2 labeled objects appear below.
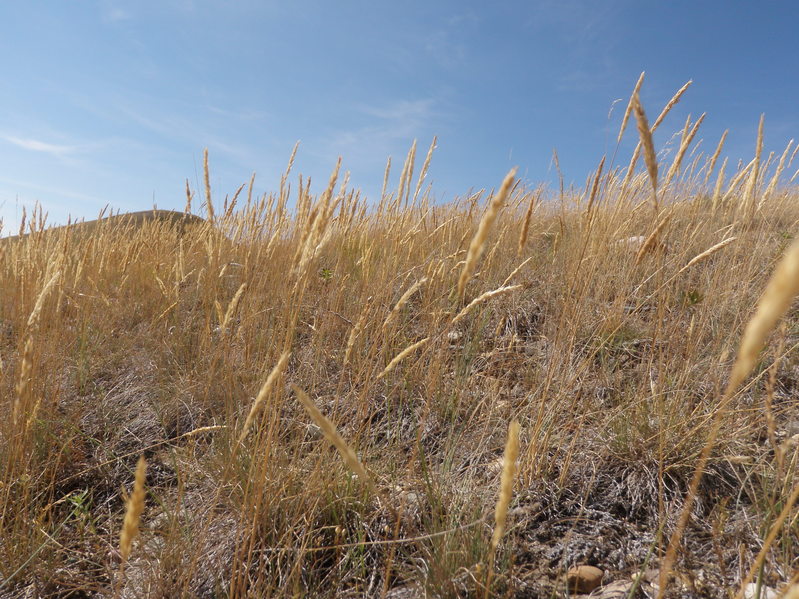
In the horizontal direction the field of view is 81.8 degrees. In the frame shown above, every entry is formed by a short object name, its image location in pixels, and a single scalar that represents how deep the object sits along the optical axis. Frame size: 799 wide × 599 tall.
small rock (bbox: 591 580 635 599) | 1.05
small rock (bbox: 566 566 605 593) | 1.09
